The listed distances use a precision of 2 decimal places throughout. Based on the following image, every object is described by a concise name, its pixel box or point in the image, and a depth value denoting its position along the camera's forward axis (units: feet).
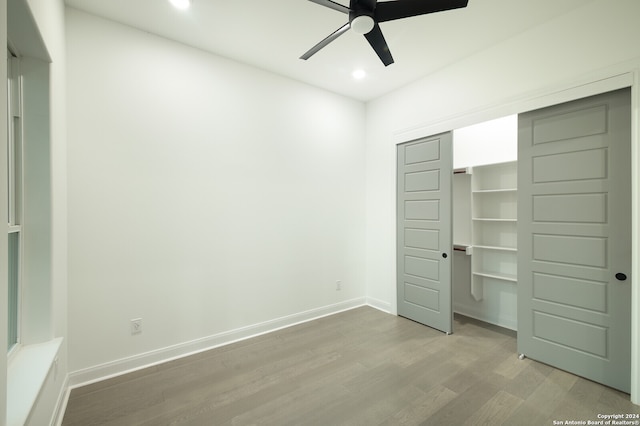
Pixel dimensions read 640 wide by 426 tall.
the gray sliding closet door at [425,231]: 10.73
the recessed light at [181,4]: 7.34
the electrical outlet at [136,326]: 8.28
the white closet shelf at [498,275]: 10.76
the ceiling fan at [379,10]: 5.52
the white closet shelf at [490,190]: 10.60
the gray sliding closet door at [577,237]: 7.14
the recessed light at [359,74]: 11.18
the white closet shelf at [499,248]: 10.86
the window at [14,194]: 5.49
